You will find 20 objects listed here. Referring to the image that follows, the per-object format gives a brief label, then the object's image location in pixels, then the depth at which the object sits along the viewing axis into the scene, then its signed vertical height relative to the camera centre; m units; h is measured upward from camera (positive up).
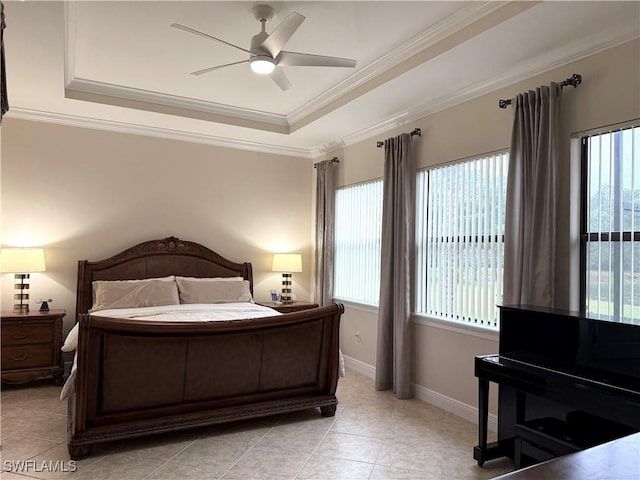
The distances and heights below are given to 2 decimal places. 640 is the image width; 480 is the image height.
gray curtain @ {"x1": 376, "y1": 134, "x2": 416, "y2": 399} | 4.32 -0.20
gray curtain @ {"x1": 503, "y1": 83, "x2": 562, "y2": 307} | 3.07 +0.35
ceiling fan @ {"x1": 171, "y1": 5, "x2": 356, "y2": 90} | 2.91 +1.28
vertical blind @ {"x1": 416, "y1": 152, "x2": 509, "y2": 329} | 3.66 +0.08
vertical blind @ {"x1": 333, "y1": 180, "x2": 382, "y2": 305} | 5.17 +0.06
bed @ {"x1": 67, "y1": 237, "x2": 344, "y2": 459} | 2.92 -0.91
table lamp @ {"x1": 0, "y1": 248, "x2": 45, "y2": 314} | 4.38 -0.22
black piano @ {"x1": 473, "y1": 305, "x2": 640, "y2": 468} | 2.32 -0.69
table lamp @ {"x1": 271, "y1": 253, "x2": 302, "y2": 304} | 5.78 -0.23
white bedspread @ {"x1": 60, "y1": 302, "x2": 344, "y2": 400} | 4.01 -0.65
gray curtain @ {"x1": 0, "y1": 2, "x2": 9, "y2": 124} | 1.62 +0.62
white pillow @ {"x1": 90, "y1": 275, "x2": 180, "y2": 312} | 4.66 -0.53
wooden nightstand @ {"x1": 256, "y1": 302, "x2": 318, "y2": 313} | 5.47 -0.73
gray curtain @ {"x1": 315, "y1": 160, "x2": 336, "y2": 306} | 5.79 +0.21
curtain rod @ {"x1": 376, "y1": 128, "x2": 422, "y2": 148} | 4.35 +1.10
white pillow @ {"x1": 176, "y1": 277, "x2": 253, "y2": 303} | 5.08 -0.52
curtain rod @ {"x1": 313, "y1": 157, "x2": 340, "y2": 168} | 5.73 +1.08
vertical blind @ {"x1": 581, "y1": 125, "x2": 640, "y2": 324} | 2.75 +0.18
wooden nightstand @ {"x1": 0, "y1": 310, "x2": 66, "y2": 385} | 4.31 -1.00
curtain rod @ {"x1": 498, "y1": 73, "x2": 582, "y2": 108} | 3.02 +1.12
